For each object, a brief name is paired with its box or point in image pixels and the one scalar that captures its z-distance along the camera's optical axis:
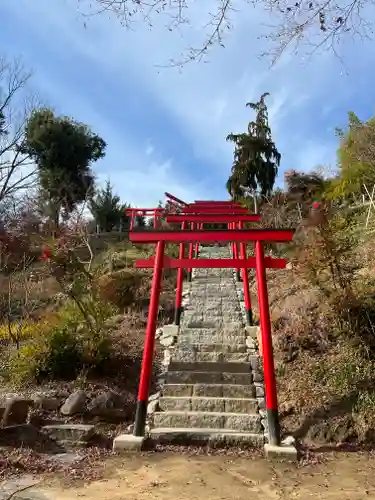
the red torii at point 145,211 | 12.90
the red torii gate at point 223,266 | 5.52
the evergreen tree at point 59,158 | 21.34
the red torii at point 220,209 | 11.23
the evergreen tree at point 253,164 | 20.61
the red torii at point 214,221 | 8.89
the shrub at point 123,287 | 10.34
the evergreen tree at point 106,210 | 22.14
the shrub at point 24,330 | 7.80
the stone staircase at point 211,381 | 5.87
